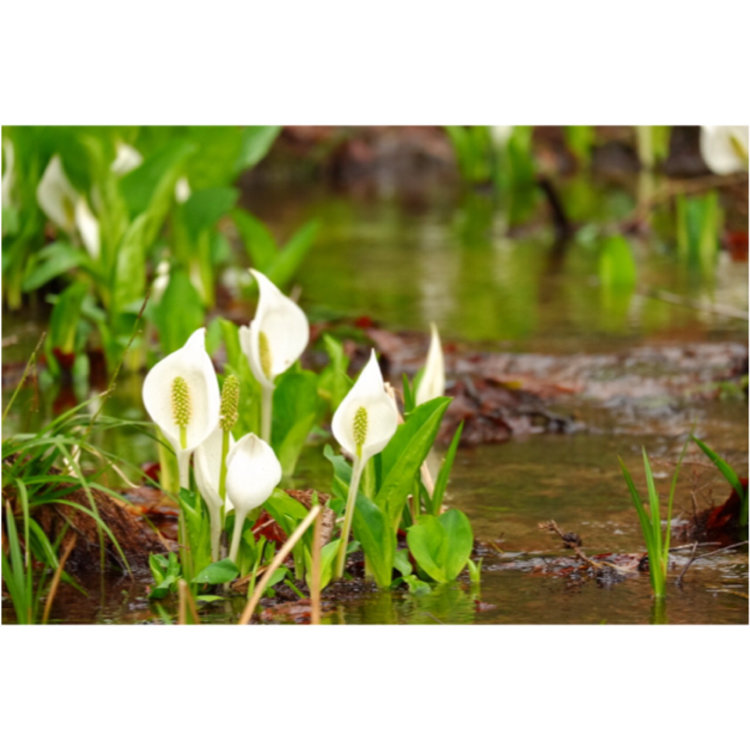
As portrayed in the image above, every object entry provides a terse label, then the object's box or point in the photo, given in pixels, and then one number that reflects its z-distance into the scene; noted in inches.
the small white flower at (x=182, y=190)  363.6
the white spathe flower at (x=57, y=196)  323.0
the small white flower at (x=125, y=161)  335.3
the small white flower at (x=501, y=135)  674.8
